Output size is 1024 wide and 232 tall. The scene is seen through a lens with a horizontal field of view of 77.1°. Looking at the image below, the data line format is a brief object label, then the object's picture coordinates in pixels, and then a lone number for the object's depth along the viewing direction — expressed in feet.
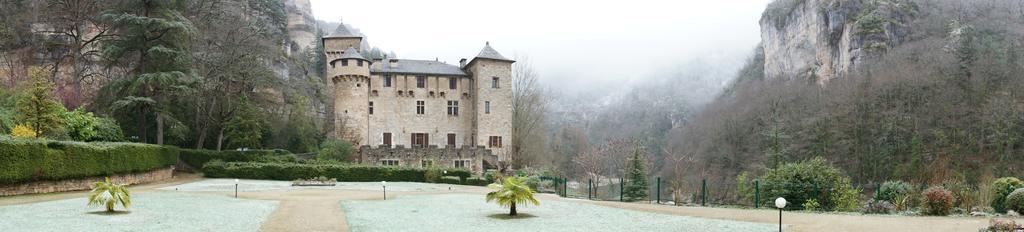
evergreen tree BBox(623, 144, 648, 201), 116.06
